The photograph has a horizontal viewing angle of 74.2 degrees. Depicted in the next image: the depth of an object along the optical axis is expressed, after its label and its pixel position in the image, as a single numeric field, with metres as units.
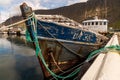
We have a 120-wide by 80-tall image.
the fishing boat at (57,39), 4.58
